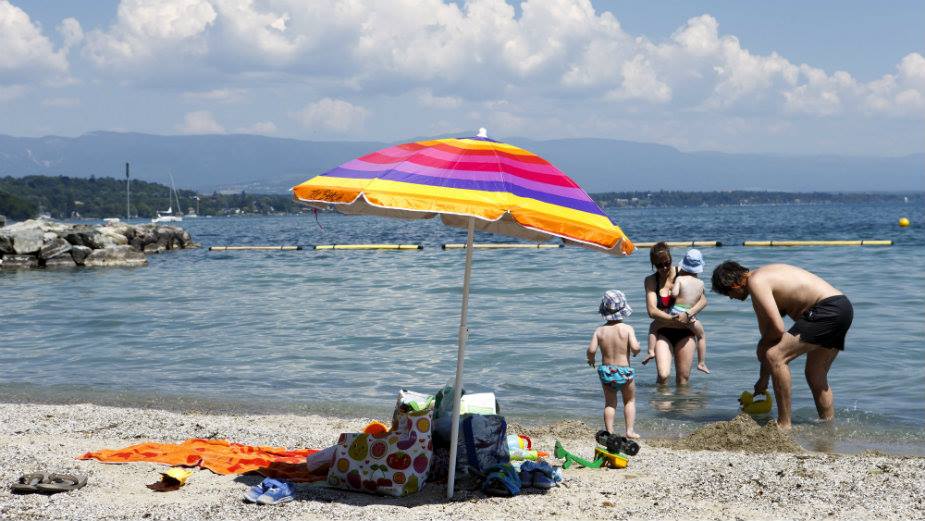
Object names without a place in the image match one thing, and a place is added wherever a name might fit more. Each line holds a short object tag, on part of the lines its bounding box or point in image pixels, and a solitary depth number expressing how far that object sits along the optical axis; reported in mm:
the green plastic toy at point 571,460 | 7090
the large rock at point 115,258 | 34938
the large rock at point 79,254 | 34875
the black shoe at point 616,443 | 7250
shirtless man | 8156
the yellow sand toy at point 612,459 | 7047
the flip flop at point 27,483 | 6039
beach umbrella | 5441
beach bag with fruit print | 6317
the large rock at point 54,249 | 34938
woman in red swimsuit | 9875
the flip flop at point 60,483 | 6047
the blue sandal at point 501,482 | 6270
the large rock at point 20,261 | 34375
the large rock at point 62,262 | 34594
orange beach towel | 6812
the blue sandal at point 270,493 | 5977
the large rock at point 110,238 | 37938
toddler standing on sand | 7895
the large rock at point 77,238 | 37062
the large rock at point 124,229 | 44488
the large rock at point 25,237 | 35031
